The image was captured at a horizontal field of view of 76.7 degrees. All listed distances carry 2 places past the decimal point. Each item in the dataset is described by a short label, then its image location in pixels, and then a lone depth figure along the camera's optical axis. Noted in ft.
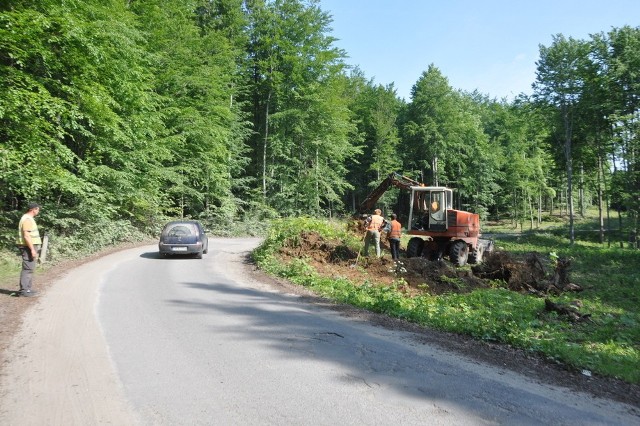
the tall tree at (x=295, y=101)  114.21
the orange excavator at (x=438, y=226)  52.90
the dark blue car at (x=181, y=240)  52.60
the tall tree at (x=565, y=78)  98.68
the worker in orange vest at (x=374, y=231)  48.57
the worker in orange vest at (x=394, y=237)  50.96
